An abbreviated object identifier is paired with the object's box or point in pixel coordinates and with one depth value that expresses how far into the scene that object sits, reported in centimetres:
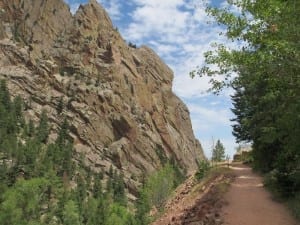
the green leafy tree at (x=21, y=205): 5216
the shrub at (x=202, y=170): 2250
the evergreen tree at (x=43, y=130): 9754
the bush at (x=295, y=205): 1225
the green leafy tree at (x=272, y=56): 764
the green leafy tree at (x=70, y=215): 6099
